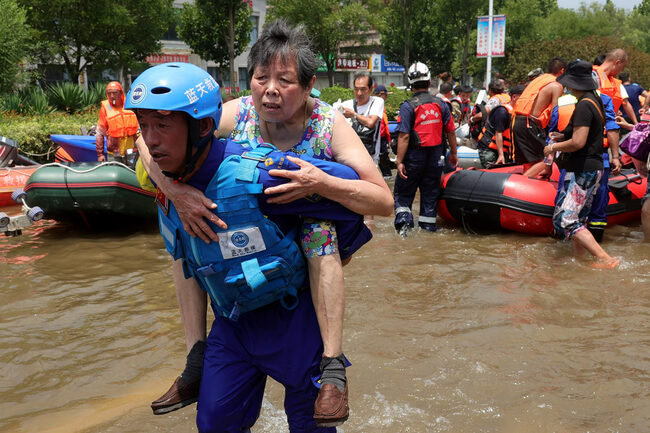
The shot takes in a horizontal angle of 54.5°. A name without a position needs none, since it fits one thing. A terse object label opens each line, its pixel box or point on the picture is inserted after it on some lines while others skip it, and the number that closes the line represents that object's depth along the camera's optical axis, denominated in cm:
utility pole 2459
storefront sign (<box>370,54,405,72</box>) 5644
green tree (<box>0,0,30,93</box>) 1658
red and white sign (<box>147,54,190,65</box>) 4156
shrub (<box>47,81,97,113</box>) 1717
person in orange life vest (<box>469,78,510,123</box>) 1061
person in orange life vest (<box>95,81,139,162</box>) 883
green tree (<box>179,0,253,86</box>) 2895
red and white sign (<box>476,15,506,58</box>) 2464
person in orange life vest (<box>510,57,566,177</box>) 745
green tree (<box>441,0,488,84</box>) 3700
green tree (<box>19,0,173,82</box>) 2398
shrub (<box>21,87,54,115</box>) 1566
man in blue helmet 197
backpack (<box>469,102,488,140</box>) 1150
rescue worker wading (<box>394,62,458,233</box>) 741
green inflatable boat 781
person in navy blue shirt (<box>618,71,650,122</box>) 1255
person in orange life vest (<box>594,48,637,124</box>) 813
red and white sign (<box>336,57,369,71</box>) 4834
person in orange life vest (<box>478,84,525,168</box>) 951
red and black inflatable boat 729
